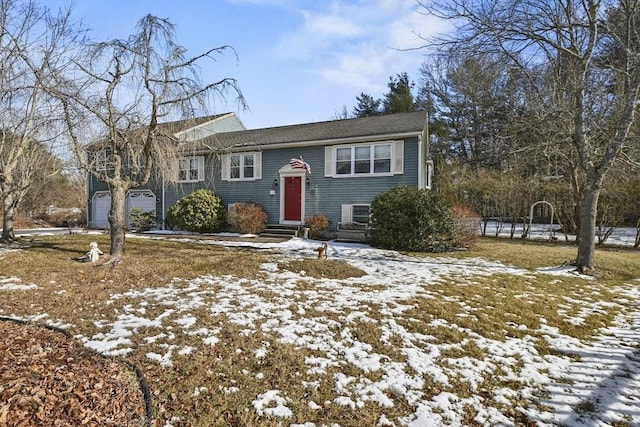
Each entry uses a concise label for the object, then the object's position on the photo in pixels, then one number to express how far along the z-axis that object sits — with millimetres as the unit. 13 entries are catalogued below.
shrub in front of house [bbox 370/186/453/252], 10539
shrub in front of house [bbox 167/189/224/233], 14523
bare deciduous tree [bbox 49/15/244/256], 7004
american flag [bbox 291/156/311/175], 13719
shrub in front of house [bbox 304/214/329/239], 13422
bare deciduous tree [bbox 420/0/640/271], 7145
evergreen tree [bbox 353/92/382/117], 32844
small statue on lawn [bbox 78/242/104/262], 7574
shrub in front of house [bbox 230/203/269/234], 14117
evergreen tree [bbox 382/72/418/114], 28844
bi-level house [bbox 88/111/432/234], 12820
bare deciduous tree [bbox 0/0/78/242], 8219
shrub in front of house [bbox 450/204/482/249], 11094
